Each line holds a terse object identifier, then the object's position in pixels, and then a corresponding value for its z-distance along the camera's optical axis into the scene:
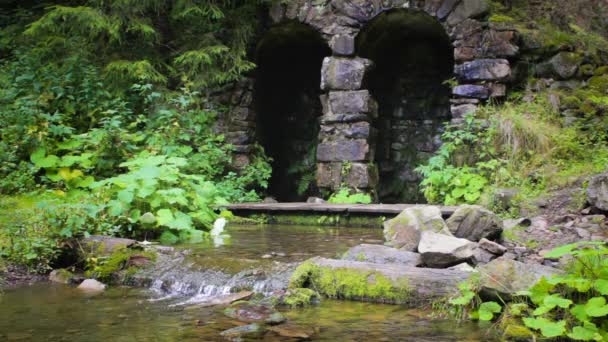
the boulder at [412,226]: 4.47
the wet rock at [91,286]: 3.93
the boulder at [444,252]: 3.84
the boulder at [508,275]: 3.06
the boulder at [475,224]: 4.51
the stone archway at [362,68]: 8.16
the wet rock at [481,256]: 3.85
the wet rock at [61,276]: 4.16
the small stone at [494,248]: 3.94
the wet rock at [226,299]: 3.48
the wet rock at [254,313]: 3.04
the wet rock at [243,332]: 2.78
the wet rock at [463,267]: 3.60
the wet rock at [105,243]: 4.48
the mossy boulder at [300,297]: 3.45
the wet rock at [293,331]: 2.79
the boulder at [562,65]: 8.06
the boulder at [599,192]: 4.67
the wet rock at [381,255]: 4.02
